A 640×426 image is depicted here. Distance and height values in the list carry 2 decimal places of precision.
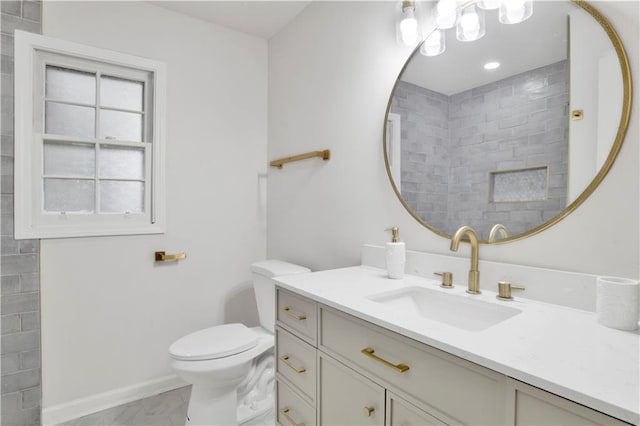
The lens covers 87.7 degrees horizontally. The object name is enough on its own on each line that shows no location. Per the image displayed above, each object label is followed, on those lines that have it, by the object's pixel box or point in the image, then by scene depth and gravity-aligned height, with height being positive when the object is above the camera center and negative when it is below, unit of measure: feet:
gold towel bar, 6.50 +1.08
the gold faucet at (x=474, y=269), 3.84 -0.68
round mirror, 3.25 +1.05
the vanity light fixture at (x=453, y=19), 3.81 +2.44
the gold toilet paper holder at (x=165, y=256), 7.09 -1.05
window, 5.94 +1.29
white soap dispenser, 4.57 -0.68
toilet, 5.18 -2.52
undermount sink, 3.43 -1.10
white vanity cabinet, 2.09 -1.44
